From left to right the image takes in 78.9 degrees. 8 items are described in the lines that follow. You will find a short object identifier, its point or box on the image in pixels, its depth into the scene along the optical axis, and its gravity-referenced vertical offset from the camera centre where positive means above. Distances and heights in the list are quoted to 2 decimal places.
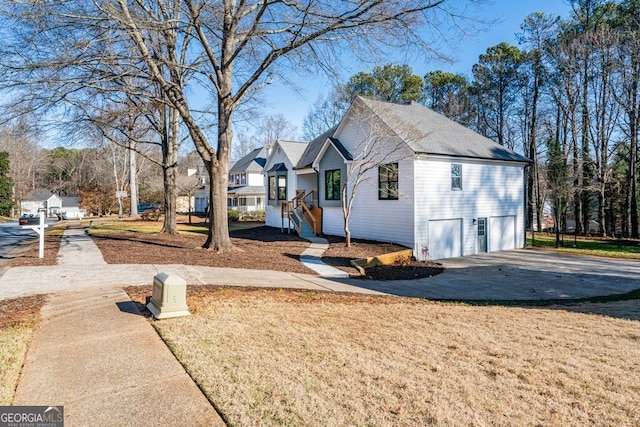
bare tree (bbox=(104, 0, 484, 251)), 9.53 +4.71
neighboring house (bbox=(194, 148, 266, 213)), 40.62 +2.71
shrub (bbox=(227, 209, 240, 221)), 34.35 -0.40
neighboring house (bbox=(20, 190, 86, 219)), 53.09 +1.32
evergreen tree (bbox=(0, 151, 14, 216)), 41.81 +3.08
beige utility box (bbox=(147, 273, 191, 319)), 5.51 -1.23
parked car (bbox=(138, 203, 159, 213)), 52.61 +0.92
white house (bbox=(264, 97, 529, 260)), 16.62 +1.12
